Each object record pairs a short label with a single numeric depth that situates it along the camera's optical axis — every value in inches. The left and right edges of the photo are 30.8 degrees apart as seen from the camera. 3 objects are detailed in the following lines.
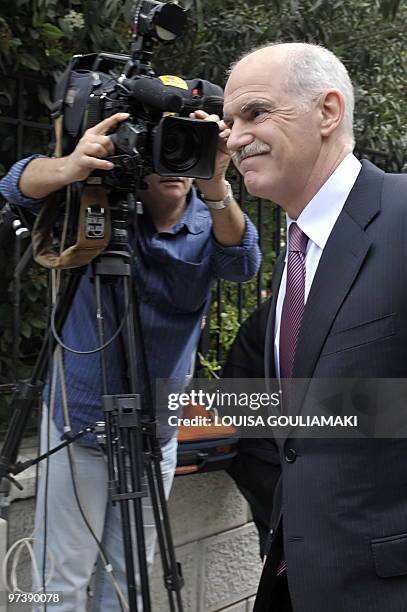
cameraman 85.0
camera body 72.9
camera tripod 74.4
